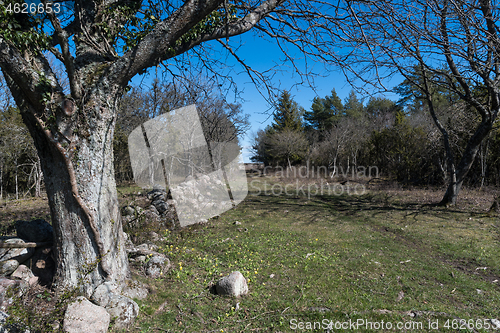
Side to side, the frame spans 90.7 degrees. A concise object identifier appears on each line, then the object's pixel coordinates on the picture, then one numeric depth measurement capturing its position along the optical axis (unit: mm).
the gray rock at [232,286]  3473
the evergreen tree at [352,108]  33447
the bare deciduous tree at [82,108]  2641
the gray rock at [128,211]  6859
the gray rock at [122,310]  2770
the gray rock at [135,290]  3240
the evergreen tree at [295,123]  31556
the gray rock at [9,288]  2461
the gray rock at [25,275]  2952
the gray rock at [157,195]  8583
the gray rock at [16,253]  3127
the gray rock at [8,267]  2958
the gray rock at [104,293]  2881
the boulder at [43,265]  3137
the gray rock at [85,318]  2479
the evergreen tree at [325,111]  35250
